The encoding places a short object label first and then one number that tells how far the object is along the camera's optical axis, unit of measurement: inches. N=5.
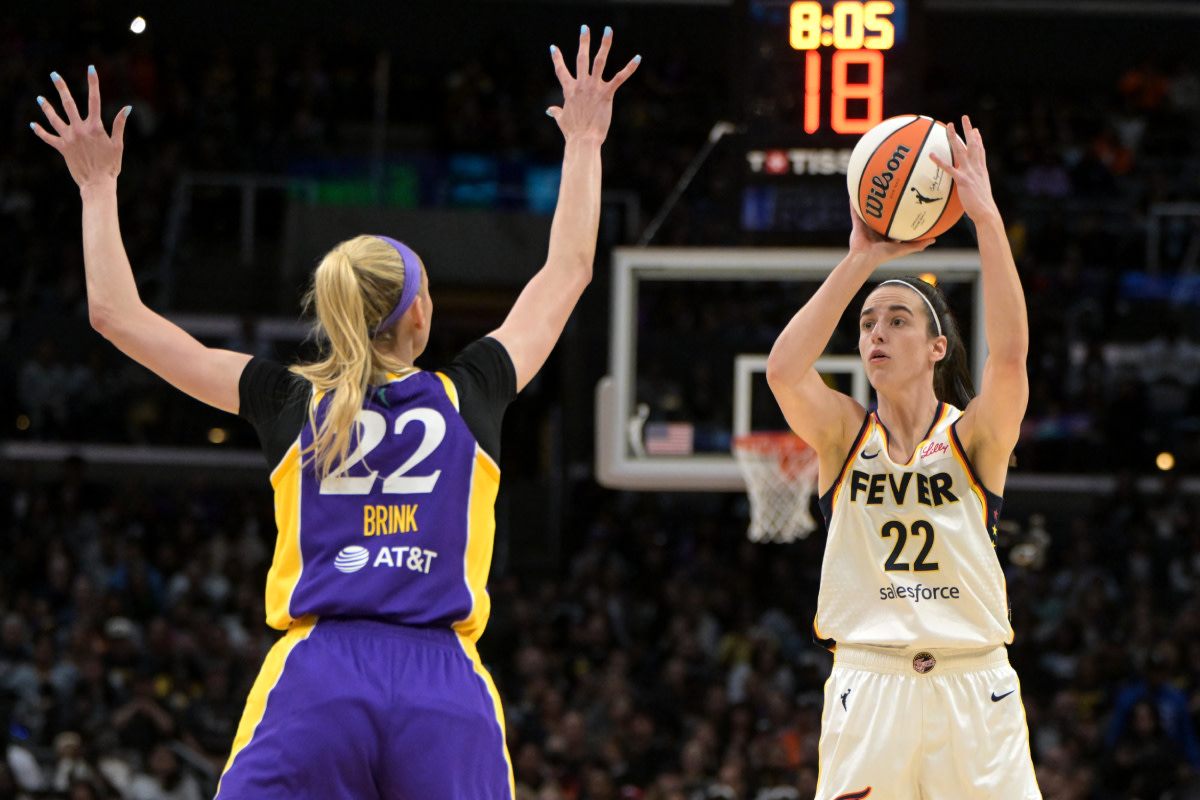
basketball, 355.6
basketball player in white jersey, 325.1
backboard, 671.8
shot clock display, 644.1
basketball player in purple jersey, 232.1
